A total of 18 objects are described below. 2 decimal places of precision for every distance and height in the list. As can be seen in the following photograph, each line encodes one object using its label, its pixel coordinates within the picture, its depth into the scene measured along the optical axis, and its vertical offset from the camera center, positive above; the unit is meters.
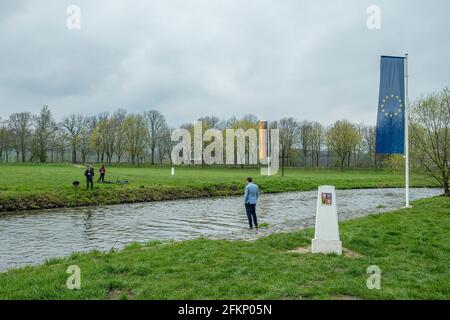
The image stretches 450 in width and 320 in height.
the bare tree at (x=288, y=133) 89.72 +5.01
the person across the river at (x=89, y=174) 29.91 -1.38
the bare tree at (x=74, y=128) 93.62 +6.97
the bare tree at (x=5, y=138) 86.81 +4.15
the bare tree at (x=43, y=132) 86.36 +5.23
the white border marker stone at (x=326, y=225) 9.59 -1.80
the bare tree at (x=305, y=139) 99.81 +3.67
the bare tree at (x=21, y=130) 88.75 +6.04
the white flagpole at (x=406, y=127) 20.99 +1.35
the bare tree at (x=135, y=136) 92.75 +4.65
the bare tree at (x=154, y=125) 102.38 +8.14
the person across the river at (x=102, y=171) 34.47 -1.35
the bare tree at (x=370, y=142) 95.69 +2.75
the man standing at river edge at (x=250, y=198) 15.82 -1.77
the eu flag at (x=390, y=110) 21.05 +2.28
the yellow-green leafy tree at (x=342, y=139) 86.44 +3.03
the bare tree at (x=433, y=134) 26.91 +1.24
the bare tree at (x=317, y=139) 100.12 +3.61
